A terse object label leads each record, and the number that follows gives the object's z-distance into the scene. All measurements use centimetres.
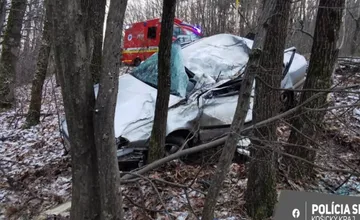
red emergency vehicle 1479
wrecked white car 488
